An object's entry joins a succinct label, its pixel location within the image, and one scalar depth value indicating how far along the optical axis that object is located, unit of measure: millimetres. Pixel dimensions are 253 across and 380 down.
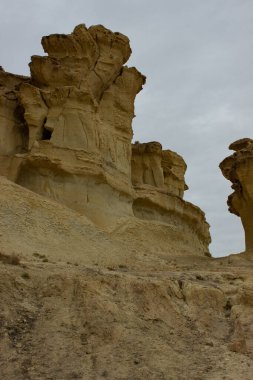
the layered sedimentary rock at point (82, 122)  29109
